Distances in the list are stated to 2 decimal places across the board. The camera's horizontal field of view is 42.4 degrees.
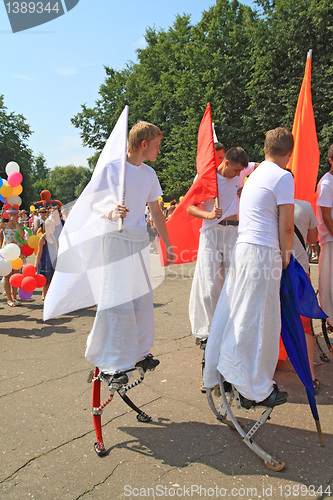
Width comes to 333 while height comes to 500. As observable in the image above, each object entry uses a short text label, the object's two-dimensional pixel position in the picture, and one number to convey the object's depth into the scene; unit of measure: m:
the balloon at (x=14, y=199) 7.20
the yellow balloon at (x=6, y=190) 6.96
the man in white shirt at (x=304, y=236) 3.71
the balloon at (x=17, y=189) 7.16
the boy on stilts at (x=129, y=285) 2.97
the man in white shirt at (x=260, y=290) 2.81
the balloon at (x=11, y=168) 7.17
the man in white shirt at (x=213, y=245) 4.16
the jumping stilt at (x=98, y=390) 2.94
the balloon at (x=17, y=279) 6.71
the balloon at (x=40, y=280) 6.74
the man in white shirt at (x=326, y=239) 4.27
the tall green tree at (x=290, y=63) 20.30
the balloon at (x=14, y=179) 6.98
